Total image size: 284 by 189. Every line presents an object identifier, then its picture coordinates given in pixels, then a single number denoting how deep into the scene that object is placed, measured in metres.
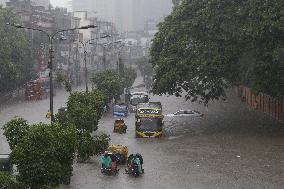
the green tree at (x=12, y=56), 68.62
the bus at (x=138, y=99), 68.81
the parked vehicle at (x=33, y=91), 78.00
